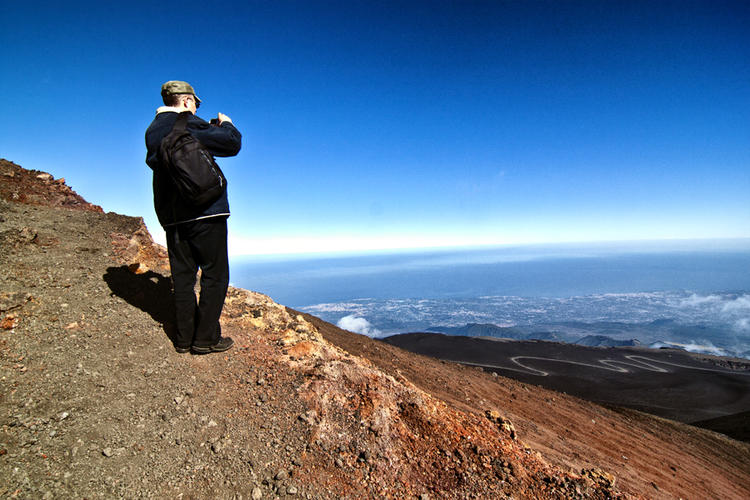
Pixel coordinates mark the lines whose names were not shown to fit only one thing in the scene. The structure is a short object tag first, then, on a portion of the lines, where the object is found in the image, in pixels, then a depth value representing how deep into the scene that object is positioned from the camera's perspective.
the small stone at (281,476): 1.85
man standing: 2.65
